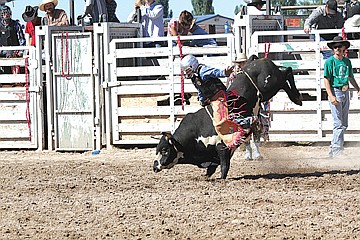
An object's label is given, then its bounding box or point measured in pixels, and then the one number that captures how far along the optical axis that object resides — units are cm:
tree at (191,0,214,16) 9048
